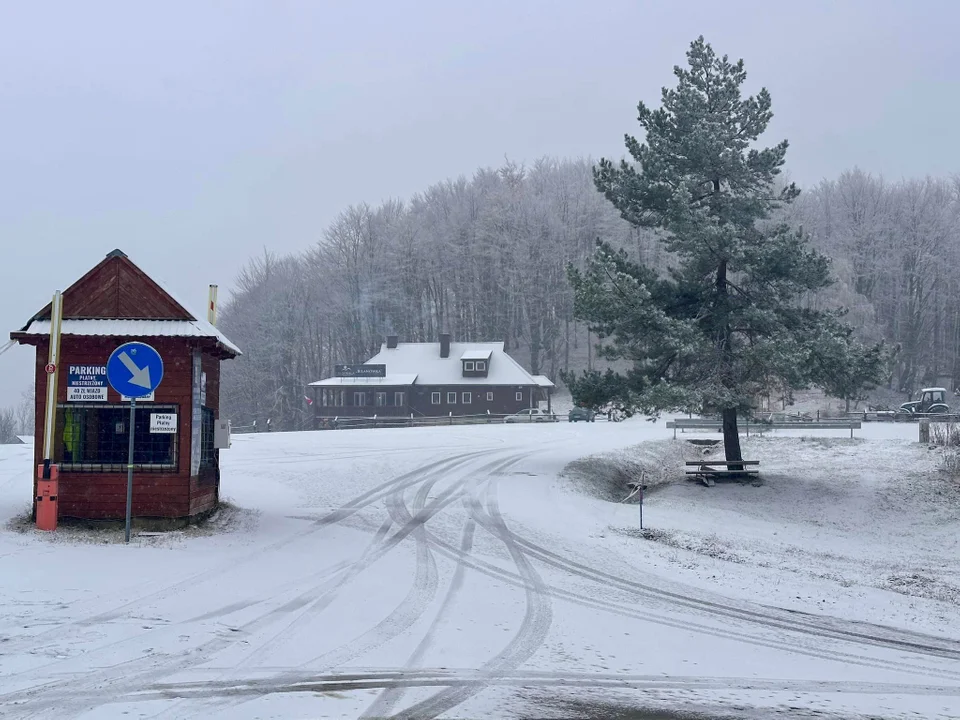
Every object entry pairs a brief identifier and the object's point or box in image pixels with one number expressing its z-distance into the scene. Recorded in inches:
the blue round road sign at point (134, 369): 574.9
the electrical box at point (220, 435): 708.0
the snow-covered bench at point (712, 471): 1203.8
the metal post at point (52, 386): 615.5
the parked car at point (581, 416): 2541.8
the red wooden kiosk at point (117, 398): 634.2
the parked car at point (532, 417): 2504.9
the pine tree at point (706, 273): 1132.5
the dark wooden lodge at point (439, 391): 2940.5
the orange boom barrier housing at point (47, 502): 606.9
